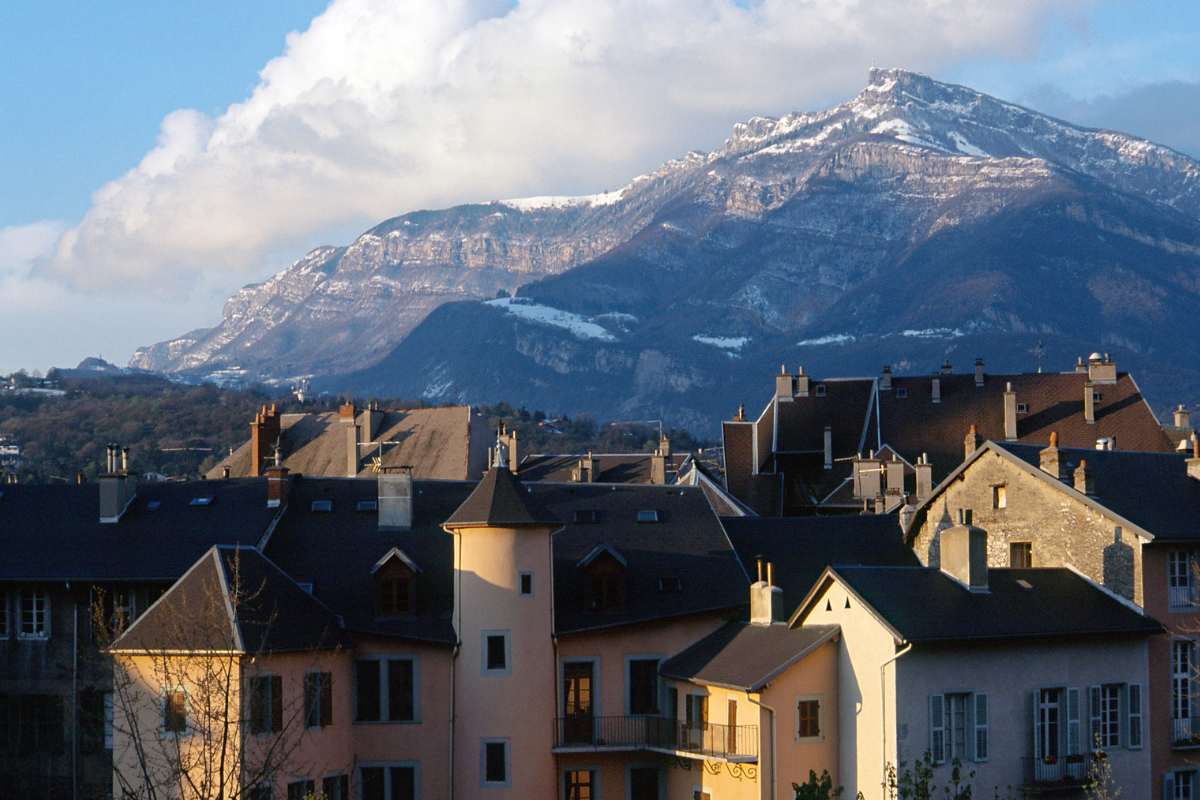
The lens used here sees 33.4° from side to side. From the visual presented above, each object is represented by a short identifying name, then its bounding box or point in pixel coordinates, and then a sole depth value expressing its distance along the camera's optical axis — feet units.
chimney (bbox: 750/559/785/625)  191.93
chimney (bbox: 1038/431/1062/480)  193.67
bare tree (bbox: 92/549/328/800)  169.58
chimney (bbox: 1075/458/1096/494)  189.47
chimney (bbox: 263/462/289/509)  204.64
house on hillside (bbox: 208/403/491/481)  349.00
